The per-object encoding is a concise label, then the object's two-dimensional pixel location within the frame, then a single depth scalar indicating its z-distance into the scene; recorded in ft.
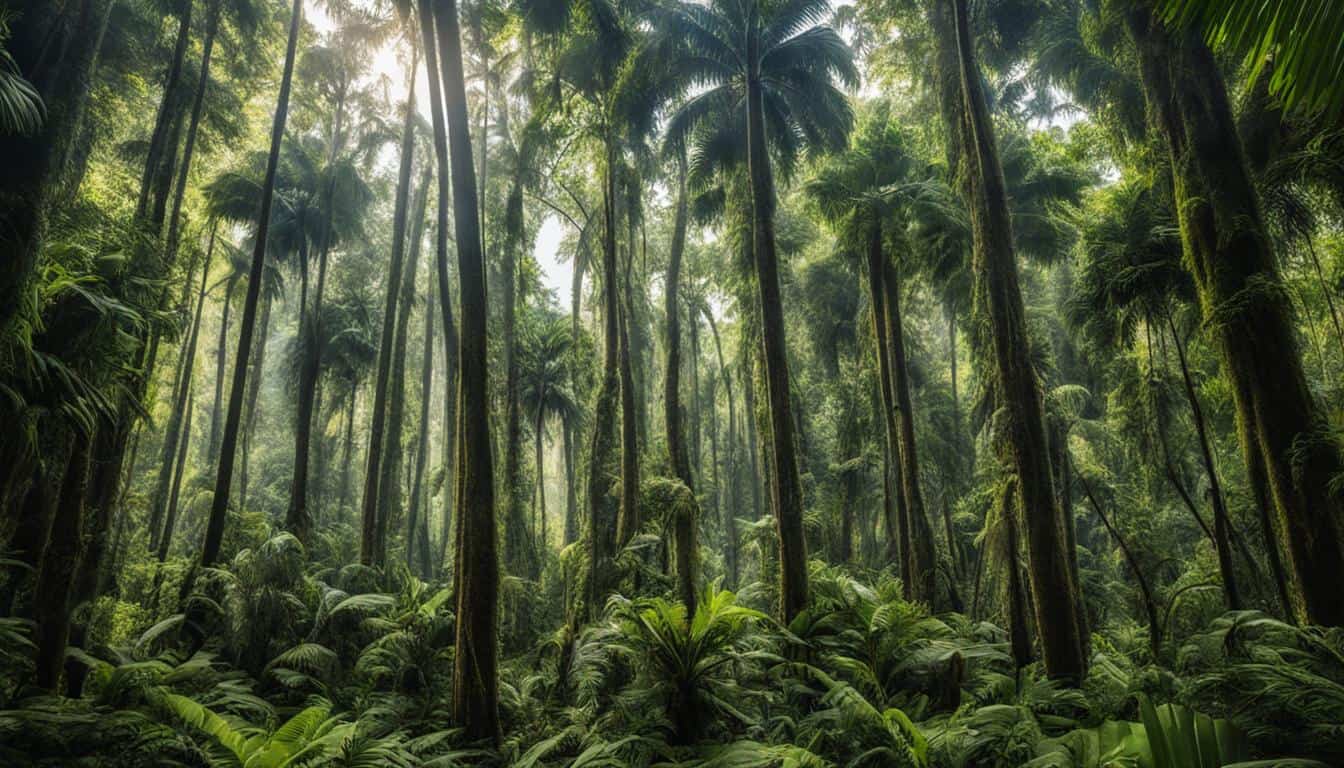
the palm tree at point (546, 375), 69.31
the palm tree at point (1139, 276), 24.84
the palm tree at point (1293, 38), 5.64
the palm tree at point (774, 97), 28.45
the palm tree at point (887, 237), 35.83
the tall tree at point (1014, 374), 19.60
